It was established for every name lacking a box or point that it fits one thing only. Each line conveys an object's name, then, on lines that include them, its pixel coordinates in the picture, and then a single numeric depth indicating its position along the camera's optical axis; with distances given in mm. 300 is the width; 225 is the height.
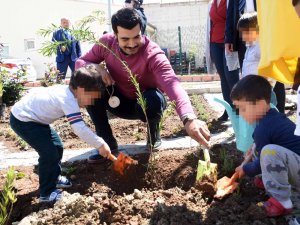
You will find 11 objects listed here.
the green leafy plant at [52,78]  5781
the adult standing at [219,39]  3315
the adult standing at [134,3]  4281
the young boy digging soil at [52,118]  1994
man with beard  2288
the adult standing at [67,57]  6172
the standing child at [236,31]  2862
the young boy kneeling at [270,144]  1615
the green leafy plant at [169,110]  2060
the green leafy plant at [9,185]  1529
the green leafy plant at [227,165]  2176
